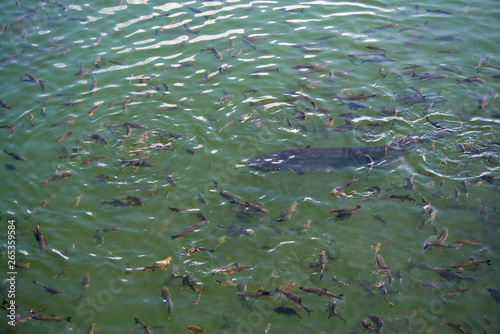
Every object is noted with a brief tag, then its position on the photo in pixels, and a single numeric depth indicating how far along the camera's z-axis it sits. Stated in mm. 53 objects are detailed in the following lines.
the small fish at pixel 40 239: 7344
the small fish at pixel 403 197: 7686
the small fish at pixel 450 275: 6316
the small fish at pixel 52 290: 6598
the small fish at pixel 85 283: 6602
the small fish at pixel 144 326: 5961
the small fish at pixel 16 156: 9008
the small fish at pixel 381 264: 6578
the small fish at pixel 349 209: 7371
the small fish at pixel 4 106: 10495
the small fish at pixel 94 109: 10008
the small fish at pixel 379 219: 7408
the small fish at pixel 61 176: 8580
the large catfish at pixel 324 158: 8492
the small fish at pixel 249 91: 10148
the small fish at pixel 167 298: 6238
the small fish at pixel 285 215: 7402
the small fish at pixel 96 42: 12258
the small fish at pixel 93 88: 10734
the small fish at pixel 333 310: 5973
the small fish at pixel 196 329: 5934
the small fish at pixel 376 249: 6852
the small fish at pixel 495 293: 6125
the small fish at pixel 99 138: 9023
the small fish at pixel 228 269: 6633
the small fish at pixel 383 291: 6124
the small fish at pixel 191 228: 7224
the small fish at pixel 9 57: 12148
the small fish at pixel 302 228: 7327
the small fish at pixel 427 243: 6855
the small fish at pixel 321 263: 6585
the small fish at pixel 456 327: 5785
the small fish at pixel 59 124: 9812
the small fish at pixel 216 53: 11191
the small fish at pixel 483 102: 9219
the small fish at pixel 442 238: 6877
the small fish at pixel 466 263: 6461
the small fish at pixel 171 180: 8297
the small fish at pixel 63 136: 9406
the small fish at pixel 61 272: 6918
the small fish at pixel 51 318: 6242
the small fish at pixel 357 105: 9316
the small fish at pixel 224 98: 9880
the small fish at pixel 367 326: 5793
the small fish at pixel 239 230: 7223
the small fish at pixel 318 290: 6141
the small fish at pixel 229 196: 7824
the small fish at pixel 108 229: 7488
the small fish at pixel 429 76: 10015
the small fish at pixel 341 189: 7855
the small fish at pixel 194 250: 7004
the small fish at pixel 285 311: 6016
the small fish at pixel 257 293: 6219
